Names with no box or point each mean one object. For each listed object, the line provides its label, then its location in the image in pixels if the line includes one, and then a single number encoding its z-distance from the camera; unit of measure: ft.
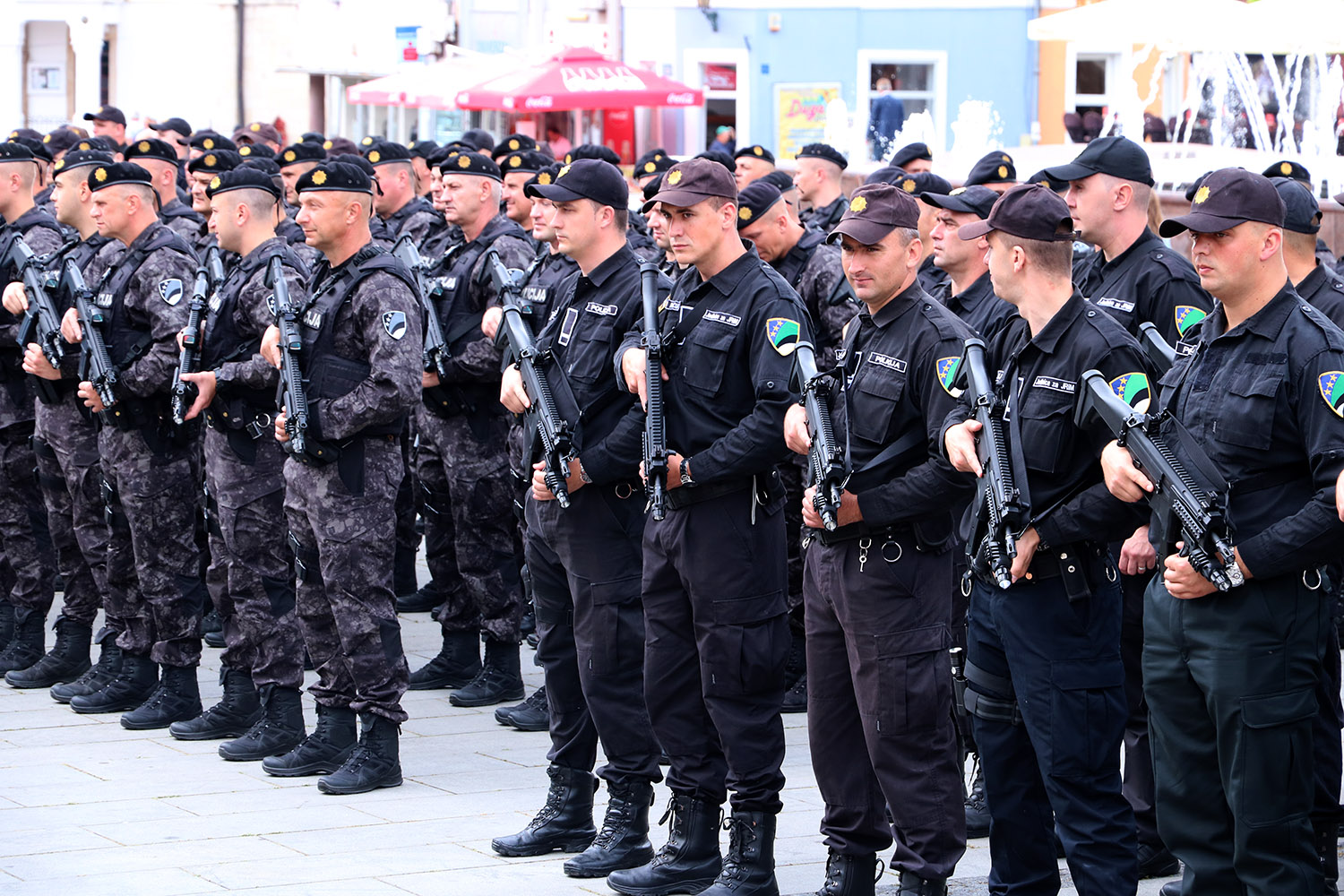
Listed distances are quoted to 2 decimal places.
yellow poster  193.06
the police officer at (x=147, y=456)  53.72
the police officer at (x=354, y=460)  45.93
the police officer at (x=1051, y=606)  33.58
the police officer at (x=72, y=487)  57.31
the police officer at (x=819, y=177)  74.59
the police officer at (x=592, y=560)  40.98
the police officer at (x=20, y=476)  61.41
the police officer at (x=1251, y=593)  30.78
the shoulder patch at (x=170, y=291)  53.62
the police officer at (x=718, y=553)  38.06
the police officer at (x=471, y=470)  58.34
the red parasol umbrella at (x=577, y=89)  144.97
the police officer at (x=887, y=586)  34.99
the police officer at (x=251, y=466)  50.06
